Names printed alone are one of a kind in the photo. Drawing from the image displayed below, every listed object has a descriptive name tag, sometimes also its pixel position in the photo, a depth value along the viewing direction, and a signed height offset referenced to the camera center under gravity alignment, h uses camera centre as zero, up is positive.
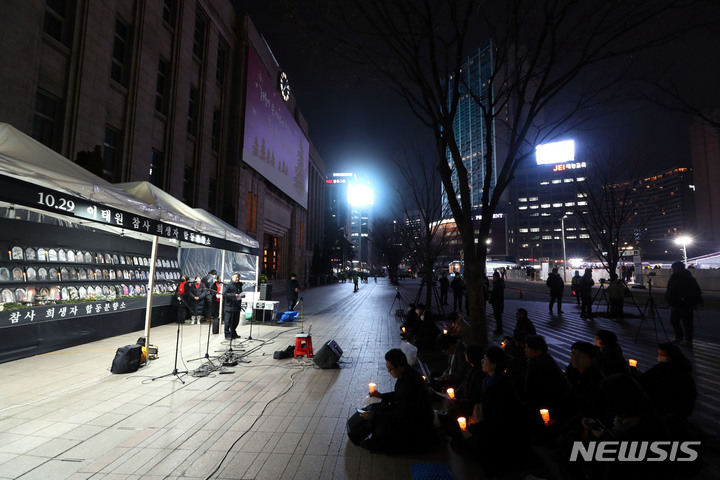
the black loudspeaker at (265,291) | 14.64 -1.07
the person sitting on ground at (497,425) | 3.22 -1.55
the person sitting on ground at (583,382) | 3.47 -1.20
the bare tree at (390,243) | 41.19 +3.44
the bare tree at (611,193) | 15.23 +3.92
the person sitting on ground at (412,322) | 8.79 -1.49
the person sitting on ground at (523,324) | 6.93 -1.13
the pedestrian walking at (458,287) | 16.84 -0.89
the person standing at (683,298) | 8.44 -0.64
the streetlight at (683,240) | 33.61 +3.48
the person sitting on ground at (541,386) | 3.93 -1.40
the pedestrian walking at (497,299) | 11.12 -0.99
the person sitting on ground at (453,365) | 5.14 -1.52
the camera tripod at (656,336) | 9.59 -1.95
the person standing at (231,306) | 9.23 -1.12
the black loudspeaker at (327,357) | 6.93 -1.90
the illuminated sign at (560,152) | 59.72 +22.42
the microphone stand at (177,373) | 6.17 -2.12
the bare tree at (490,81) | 6.00 +3.90
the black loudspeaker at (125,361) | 6.42 -1.88
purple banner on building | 25.11 +12.02
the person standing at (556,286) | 15.34 -0.70
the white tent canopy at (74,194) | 4.50 +1.17
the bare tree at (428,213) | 14.09 +2.76
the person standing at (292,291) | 15.33 -1.10
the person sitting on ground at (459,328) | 6.73 -1.21
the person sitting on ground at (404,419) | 3.61 -1.69
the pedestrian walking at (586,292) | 14.27 -0.89
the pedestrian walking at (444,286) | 19.28 -1.00
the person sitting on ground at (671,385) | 3.55 -1.25
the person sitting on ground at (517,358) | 5.09 -1.40
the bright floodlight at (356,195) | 184.73 +43.09
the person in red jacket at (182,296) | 12.21 -1.14
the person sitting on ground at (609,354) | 4.23 -1.08
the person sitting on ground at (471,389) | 4.08 -1.52
